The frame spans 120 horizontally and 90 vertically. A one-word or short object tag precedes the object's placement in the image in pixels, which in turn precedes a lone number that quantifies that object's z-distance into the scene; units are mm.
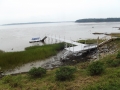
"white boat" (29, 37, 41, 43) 26808
